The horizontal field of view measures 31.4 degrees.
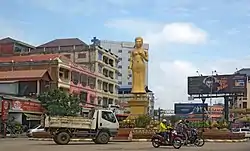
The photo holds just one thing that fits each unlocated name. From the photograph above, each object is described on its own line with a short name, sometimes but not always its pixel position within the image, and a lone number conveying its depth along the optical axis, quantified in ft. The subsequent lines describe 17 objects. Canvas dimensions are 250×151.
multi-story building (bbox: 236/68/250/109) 314.14
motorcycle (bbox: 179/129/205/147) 77.38
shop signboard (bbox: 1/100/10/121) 137.73
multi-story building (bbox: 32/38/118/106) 217.97
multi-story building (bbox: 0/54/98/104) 174.29
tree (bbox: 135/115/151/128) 98.53
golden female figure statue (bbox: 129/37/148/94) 112.37
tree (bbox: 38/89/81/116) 157.89
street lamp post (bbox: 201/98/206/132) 247.79
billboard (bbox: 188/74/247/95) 232.12
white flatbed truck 77.20
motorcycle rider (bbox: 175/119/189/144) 75.20
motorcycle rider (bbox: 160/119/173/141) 73.00
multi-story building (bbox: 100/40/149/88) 368.68
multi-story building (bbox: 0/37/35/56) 228.02
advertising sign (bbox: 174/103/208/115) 271.69
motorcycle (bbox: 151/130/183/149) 71.15
